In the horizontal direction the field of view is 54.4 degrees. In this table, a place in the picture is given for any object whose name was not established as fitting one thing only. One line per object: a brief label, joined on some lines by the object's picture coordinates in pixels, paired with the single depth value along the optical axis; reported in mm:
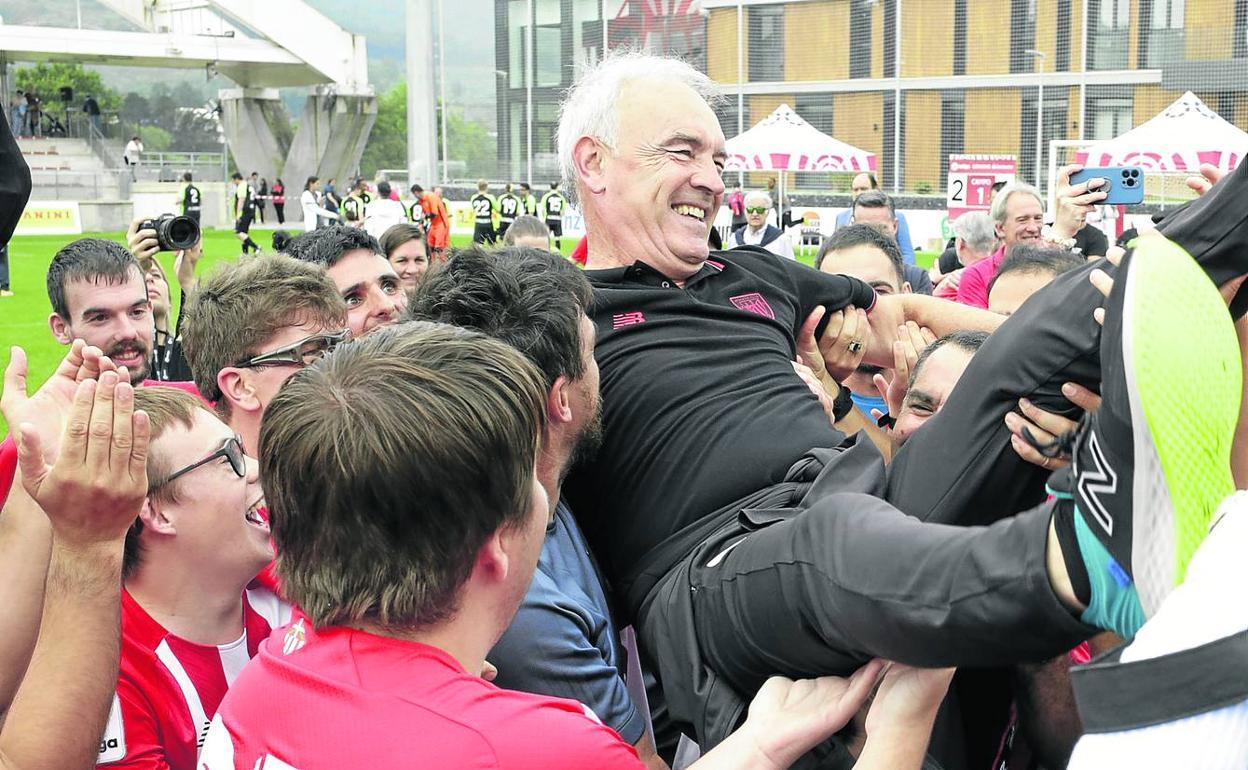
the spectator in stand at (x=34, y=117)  39688
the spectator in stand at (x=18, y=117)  38781
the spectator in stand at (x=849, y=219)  9328
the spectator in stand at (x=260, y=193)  34656
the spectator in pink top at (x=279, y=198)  35469
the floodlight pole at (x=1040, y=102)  27141
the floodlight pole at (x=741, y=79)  31938
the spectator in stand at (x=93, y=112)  40641
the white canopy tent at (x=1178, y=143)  17453
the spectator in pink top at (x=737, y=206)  22288
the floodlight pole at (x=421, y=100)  36156
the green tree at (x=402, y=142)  37719
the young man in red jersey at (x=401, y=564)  1500
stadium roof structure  38781
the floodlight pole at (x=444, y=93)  36812
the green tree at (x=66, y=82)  60500
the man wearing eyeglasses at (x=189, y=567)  2270
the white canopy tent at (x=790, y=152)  22594
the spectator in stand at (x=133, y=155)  37438
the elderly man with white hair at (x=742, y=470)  1739
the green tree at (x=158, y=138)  85425
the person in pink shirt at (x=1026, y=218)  4461
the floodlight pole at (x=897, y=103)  29328
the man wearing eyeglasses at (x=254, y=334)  3025
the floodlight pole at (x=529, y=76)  35531
